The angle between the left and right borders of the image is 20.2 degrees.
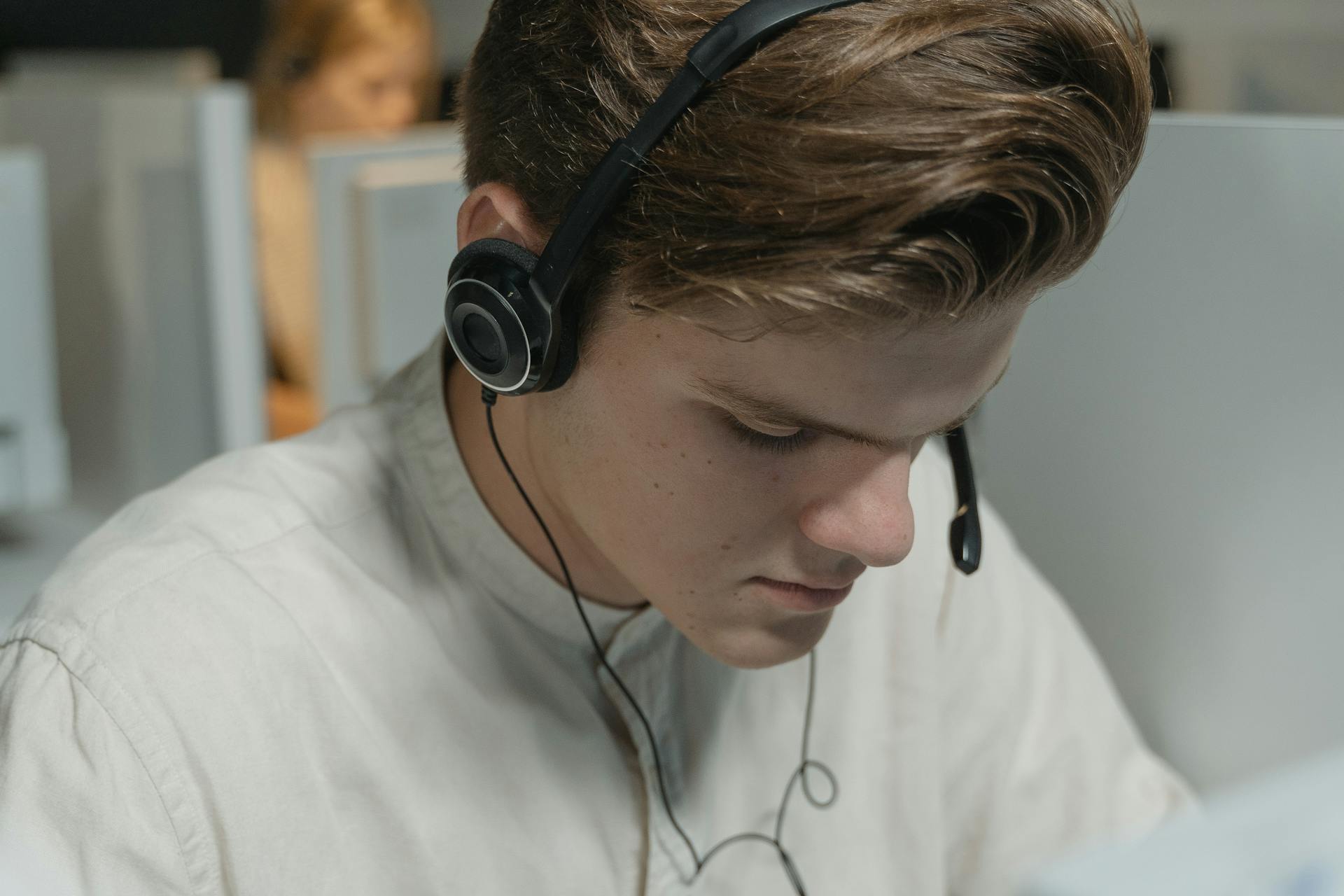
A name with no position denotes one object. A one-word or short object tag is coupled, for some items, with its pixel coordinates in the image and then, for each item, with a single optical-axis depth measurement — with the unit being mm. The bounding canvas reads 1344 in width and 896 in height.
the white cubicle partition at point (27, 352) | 1970
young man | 1075
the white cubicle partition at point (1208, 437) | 1219
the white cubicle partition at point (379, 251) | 2382
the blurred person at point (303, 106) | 3060
